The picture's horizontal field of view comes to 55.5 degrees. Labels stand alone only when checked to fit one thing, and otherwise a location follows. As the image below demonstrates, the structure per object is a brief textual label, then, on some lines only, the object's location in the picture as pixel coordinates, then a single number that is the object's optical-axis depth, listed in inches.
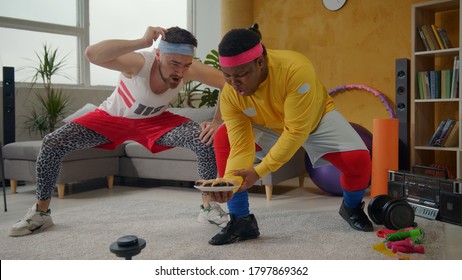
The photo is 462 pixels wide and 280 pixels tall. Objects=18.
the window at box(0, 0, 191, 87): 138.7
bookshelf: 125.7
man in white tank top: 82.1
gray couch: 119.2
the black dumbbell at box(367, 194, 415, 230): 76.9
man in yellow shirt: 56.2
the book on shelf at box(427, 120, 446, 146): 125.3
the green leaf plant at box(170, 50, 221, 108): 162.1
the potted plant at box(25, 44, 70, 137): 146.1
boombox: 87.7
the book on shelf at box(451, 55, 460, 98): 120.1
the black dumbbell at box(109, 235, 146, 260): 38.1
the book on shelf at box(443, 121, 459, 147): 122.2
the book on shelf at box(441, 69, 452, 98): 122.5
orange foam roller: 110.8
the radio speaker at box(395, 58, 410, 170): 121.2
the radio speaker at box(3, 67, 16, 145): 133.3
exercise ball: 115.8
